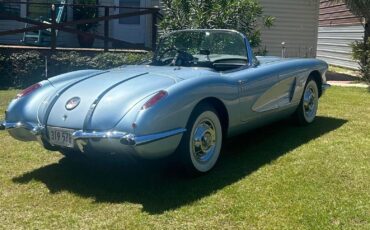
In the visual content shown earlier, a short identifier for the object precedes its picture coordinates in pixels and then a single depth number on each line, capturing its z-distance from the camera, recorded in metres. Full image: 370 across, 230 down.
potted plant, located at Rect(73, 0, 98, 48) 14.87
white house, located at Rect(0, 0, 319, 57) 15.24
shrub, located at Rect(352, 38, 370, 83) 11.77
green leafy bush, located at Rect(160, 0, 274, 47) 10.05
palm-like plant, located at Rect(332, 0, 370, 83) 11.85
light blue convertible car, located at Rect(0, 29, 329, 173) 3.98
